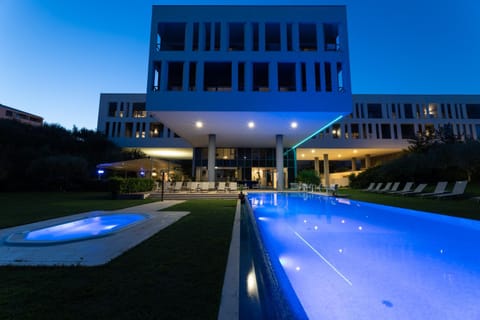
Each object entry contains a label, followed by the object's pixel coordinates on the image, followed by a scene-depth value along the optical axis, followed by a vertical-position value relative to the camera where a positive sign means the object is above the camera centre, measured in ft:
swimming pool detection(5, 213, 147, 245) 11.84 -3.59
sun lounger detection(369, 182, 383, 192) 55.88 -1.43
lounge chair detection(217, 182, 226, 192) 48.88 -1.18
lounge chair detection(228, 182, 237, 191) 49.37 -1.18
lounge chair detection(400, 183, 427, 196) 42.55 -1.83
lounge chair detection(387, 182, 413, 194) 45.94 -1.34
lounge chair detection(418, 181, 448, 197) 38.38 -1.28
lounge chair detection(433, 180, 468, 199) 34.96 -1.34
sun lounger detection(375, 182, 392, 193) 52.08 -1.43
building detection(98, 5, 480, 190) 41.34 +24.06
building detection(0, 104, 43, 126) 149.18 +51.42
